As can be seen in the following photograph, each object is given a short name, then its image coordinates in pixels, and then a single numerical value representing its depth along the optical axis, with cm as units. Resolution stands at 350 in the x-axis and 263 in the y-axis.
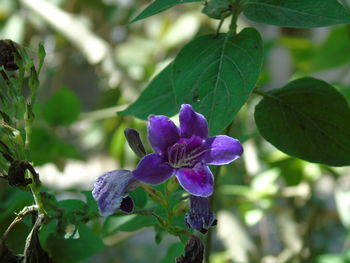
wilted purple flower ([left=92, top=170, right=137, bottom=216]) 35
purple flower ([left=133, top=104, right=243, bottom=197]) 35
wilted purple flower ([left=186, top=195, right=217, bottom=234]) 35
